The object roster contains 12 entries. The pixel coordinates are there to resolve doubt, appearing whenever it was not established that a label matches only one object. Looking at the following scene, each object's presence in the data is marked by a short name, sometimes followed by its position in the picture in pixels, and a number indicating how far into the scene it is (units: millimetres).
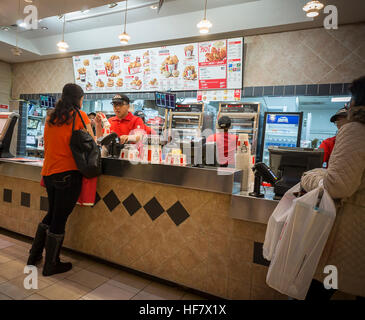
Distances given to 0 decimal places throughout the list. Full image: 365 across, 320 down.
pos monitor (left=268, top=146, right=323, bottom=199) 1792
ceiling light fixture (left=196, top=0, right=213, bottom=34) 3248
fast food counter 1943
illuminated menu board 4707
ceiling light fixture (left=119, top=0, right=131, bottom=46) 3888
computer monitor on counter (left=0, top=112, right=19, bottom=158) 3363
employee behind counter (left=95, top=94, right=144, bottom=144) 3179
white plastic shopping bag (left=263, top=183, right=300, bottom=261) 1392
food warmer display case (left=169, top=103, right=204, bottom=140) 4994
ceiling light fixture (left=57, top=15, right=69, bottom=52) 4363
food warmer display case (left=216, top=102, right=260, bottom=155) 4494
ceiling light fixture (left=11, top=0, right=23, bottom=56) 4827
